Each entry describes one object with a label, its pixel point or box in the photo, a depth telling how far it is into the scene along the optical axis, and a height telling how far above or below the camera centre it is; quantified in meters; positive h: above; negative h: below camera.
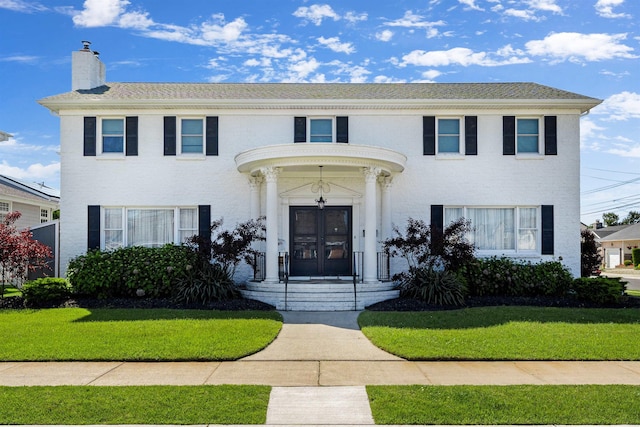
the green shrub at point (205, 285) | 12.50 -1.56
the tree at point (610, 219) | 86.50 +1.05
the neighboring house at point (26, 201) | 21.23 +1.09
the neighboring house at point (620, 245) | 43.53 -1.87
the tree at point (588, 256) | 16.25 -1.04
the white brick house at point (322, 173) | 14.92 +1.59
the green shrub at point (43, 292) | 12.40 -1.71
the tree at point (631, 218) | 85.12 +1.21
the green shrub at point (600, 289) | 12.83 -1.72
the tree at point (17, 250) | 12.68 -0.67
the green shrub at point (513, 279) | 13.64 -1.50
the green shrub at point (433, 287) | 12.30 -1.59
